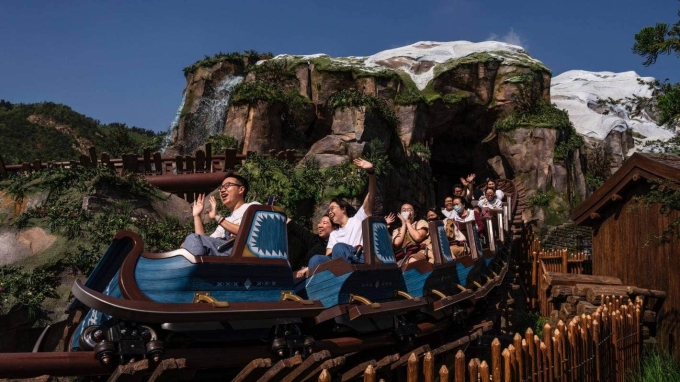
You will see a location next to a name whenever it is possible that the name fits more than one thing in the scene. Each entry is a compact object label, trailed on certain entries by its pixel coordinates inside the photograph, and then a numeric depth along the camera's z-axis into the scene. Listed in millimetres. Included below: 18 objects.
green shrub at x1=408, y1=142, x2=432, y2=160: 22211
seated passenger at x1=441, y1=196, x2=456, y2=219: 11703
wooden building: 8836
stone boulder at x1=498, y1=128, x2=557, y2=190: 23344
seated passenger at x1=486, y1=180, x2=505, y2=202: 15291
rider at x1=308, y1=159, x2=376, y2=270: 5633
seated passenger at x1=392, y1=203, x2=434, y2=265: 7293
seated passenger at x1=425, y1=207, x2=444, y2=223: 8750
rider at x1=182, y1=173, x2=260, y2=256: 4469
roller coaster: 3809
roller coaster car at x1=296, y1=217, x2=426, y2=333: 5188
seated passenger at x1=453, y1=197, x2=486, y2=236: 11773
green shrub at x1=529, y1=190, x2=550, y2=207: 22906
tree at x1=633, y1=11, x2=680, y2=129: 4730
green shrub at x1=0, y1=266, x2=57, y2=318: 6977
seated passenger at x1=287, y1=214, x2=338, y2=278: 6434
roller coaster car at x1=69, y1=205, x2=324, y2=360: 3857
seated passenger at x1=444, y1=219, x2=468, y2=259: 9469
